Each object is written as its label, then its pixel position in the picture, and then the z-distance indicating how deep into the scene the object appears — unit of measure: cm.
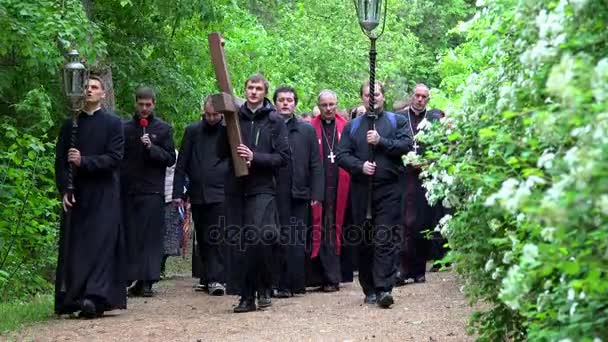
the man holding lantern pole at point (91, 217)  1247
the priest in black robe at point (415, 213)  1680
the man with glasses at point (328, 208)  1637
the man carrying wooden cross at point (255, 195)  1247
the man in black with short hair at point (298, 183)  1552
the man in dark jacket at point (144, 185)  1530
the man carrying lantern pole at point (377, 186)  1302
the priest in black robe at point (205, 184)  1605
